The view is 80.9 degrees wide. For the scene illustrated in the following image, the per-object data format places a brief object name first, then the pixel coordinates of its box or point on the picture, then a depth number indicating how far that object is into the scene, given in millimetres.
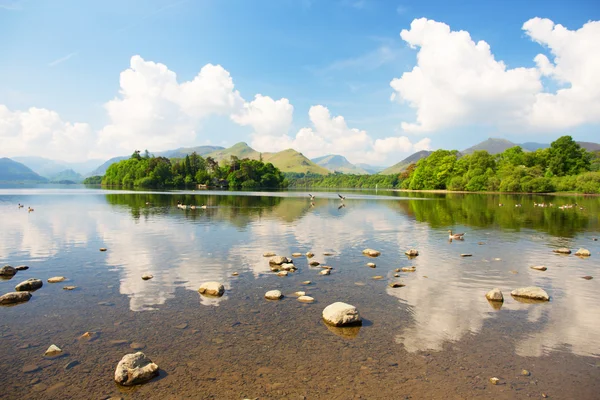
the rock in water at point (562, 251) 28031
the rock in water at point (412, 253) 26722
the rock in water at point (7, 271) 20250
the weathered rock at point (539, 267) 22655
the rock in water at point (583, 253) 26925
